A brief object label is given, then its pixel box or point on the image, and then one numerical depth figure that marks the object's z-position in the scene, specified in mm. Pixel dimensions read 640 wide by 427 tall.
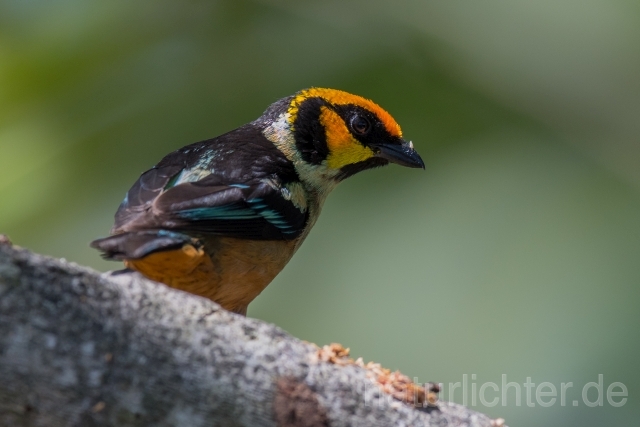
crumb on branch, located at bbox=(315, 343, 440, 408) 4980
